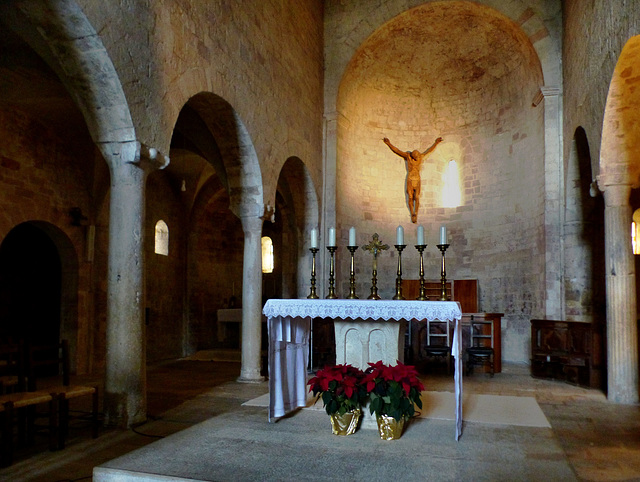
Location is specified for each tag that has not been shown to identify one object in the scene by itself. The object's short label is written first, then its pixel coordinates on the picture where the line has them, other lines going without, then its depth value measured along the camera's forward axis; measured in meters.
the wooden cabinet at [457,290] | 13.42
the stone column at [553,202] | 11.05
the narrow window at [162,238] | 14.17
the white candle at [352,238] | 6.27
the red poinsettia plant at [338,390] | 5.14
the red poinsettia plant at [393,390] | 5.02
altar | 5.25
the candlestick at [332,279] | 6.30
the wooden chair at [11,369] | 5.51
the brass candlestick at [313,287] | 6.24
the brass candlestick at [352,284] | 6.18
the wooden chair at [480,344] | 10.22
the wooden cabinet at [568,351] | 9.16
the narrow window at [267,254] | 17.06
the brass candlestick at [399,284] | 6.08
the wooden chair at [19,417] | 4.63
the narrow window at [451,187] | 14.64
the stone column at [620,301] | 7.93
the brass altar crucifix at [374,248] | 6.33
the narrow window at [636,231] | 11.91
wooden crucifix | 14.37
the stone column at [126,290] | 5.86
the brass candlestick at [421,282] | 5.78
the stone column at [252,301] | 9.23
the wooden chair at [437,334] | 11.40
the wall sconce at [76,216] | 10.54
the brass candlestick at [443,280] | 5.75
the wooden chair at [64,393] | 5.14
